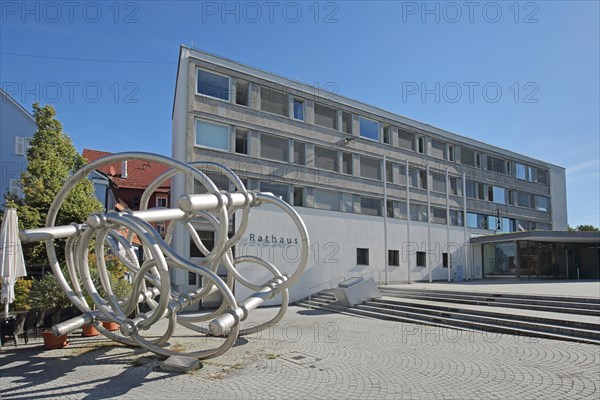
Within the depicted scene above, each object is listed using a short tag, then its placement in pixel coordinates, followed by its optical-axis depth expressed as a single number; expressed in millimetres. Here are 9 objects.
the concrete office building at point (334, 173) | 24281
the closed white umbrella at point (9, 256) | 9766
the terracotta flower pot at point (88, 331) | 11852
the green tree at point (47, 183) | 17719
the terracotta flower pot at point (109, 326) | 12234
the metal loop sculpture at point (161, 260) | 7820
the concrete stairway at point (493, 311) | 11836
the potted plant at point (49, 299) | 12234
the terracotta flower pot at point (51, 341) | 10273
